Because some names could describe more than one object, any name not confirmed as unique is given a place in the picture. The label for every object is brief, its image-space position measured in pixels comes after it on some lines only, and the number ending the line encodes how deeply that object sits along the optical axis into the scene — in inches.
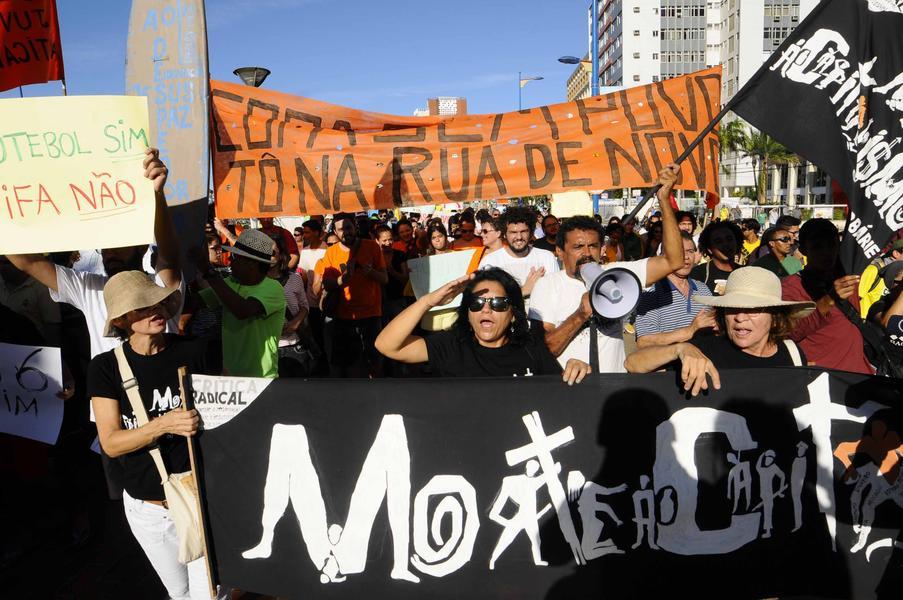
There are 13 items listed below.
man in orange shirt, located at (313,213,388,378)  253.8
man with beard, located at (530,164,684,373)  126.3
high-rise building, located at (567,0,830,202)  2642.7
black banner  103.4
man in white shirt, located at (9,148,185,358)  123.8
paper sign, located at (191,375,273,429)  106.4
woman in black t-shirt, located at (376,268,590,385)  114.5
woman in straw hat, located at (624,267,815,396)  112.0
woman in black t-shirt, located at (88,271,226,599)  102.0
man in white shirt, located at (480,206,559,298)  191.2
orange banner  172.6
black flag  122.5
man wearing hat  138.6
